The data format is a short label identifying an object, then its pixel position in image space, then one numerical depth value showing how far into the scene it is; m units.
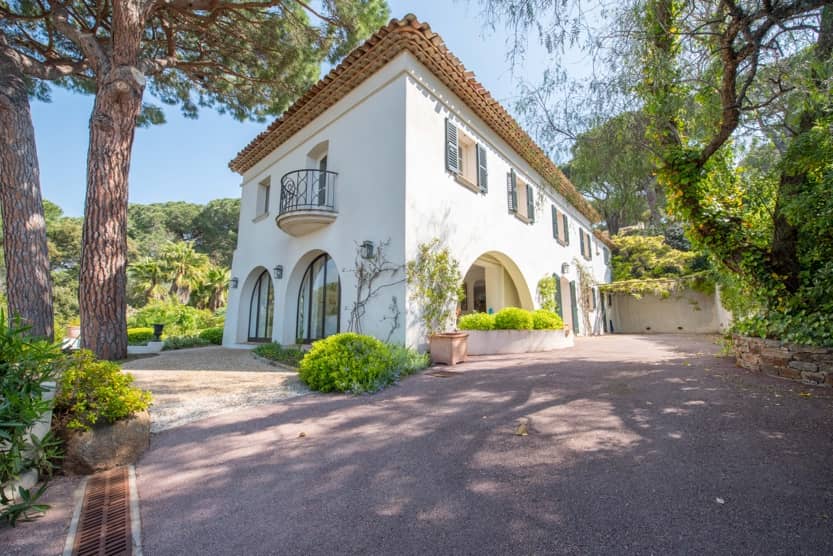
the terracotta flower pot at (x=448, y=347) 6.45
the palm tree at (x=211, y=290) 20.83
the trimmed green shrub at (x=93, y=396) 2.69
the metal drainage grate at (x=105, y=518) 1.86
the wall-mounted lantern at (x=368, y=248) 7.14
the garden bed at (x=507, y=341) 7.66
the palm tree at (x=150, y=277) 20.36
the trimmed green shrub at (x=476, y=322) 7.75
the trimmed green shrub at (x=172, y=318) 15.45
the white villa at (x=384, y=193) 7.07
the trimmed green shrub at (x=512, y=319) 7.95
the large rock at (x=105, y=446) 2.60
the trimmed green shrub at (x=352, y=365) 4.77
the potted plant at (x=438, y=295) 6.55
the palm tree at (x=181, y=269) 20.30
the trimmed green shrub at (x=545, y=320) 8.60
